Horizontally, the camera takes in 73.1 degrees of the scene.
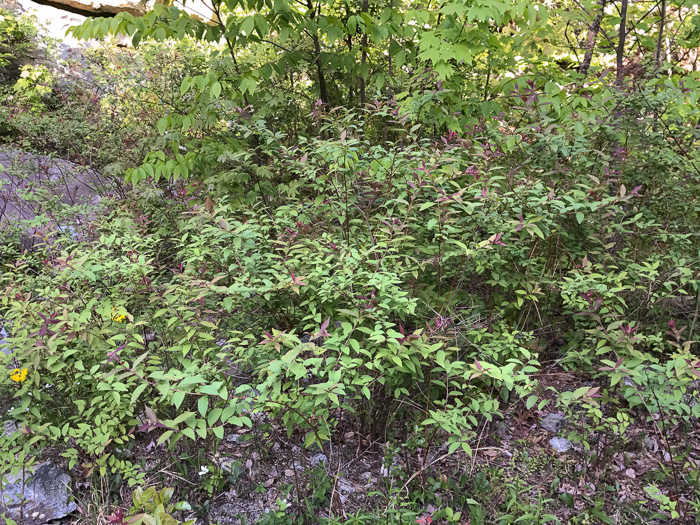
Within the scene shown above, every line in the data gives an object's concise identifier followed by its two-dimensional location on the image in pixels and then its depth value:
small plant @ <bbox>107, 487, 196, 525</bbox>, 1.43
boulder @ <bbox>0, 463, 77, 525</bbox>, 2.30
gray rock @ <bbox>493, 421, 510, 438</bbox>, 2.84
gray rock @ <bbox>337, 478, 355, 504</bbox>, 2.41
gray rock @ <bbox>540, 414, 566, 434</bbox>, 2.91
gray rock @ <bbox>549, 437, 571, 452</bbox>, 2.76
